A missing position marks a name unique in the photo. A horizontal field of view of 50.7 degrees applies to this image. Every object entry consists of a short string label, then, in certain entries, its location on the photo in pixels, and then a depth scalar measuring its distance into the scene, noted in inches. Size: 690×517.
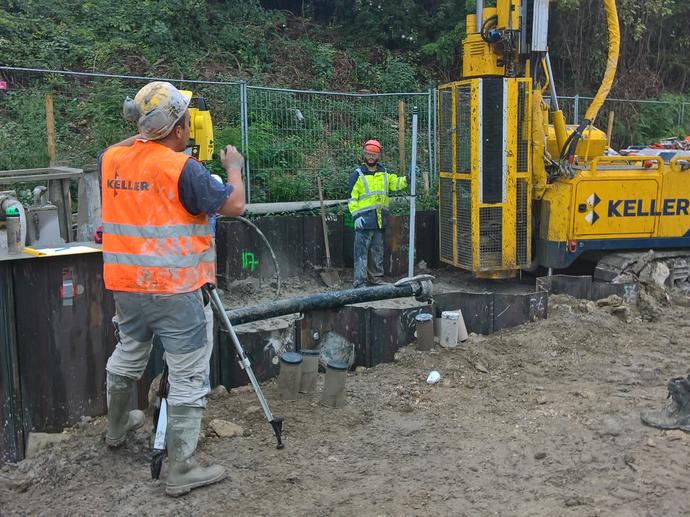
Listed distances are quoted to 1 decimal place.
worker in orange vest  143.2
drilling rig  318.0
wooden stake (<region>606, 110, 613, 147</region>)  561.9
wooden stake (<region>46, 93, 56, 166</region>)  346.3
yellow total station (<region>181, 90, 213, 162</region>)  200.5
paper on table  168.9
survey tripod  151.5
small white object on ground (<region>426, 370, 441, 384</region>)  224.7
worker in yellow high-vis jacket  343.0
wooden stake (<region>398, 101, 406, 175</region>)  453.1
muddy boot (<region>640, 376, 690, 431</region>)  179.2
